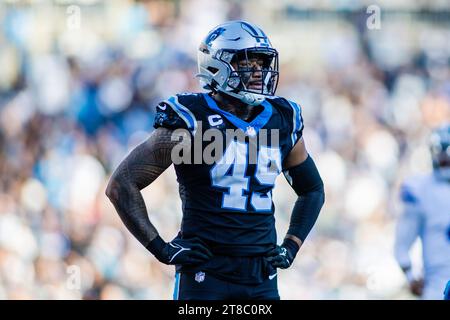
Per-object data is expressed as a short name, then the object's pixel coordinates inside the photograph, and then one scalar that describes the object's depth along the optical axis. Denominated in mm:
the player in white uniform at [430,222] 9445
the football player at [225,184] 7055
